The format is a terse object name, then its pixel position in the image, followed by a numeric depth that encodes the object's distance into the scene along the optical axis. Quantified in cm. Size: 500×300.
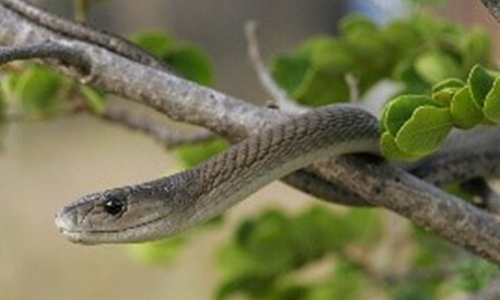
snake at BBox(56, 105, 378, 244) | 130
